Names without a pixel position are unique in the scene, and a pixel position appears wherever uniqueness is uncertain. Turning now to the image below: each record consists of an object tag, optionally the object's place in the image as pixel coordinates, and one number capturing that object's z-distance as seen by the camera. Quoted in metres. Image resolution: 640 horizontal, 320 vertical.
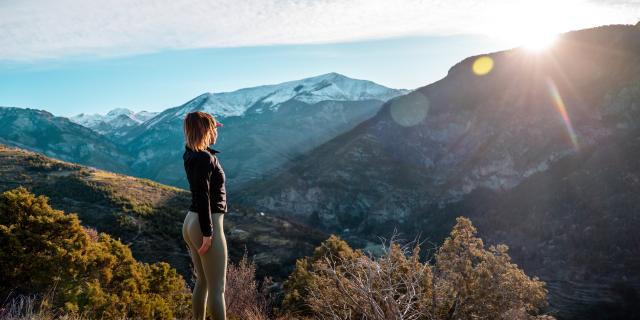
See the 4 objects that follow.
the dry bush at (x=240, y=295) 8.50
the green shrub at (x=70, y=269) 8.27
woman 4.55
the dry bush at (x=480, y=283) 11.06
